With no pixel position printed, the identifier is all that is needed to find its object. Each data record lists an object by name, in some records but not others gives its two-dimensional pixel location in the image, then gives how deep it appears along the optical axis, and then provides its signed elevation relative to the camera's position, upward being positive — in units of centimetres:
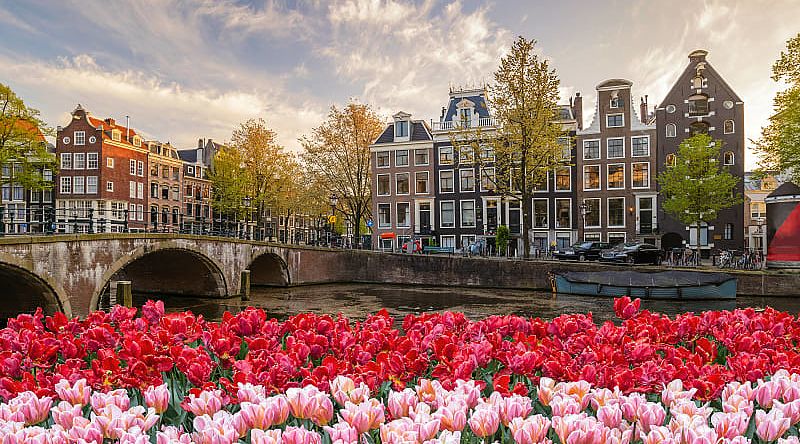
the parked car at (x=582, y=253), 3216 -114
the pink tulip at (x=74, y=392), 295 -84
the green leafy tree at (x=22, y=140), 3070 +534
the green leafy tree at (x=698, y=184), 3316 +292
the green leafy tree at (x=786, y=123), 2488 +502
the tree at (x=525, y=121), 2992 +613
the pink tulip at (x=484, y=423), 226 -77
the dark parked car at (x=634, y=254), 3019 -114
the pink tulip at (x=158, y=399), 279 -83
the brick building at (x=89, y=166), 4781 +585
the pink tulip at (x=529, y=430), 213 -76
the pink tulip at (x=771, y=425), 227 -79
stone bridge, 1760 -145
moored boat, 2486 -234
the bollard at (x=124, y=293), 2073 -220
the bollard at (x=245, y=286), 2793 -264
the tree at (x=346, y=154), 4275 +618
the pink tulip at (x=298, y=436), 206 -75
